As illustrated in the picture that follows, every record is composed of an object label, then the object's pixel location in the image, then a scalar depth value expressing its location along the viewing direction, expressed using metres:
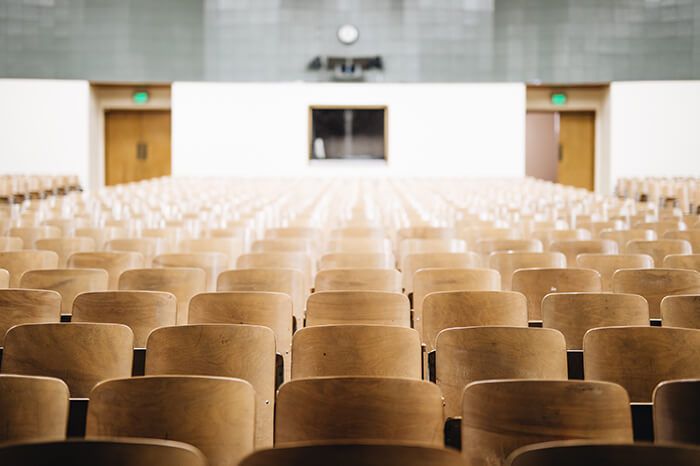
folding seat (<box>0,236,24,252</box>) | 5.43
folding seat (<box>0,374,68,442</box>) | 2.14
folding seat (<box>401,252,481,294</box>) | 4.75
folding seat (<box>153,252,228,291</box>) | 4.78
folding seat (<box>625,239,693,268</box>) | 5.24
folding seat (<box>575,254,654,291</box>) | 4.62
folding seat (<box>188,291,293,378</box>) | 3.40
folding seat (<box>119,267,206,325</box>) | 4.12
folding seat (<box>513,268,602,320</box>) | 4.08
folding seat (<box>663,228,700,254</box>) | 5.70
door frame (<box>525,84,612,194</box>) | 19.88
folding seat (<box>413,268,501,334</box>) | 4.09
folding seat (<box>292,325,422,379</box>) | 2.73
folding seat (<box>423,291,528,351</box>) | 3.39
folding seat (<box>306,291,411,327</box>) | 3.46
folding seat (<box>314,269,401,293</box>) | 4.18
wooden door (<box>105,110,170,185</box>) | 21.00
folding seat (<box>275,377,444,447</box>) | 2.09
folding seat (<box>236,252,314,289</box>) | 4.80
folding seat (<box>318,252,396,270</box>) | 4.90
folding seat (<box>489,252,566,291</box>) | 4.78
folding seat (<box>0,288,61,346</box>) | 3.46
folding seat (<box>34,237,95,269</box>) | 5.62
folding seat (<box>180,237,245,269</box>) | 5.50
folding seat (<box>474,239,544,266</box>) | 5.51
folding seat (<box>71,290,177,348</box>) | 3.41
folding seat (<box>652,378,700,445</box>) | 2.06
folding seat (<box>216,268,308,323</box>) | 4.10
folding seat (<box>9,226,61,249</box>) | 6.11
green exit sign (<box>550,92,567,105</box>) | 20.03
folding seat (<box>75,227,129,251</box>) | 6.24
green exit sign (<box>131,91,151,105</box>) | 20.03
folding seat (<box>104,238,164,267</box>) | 5.53
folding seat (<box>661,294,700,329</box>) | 3.28
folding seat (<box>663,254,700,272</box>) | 4.59
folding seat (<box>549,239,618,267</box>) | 5.36
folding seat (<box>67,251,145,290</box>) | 4.86
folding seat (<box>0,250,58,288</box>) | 4.81
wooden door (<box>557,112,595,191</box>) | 20.81
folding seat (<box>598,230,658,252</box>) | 5.91
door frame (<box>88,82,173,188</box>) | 19.88
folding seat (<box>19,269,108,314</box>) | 4.17
